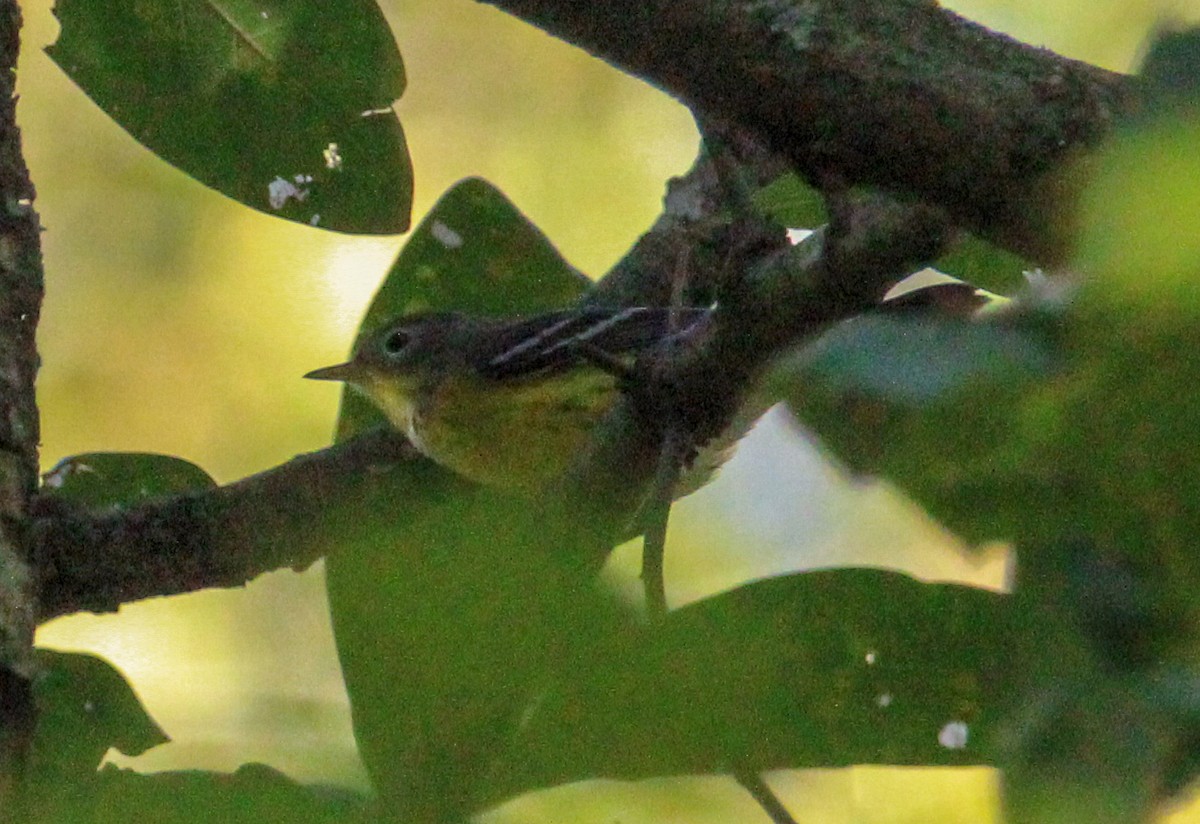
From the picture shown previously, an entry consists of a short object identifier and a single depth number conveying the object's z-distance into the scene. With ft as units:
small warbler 10.89
